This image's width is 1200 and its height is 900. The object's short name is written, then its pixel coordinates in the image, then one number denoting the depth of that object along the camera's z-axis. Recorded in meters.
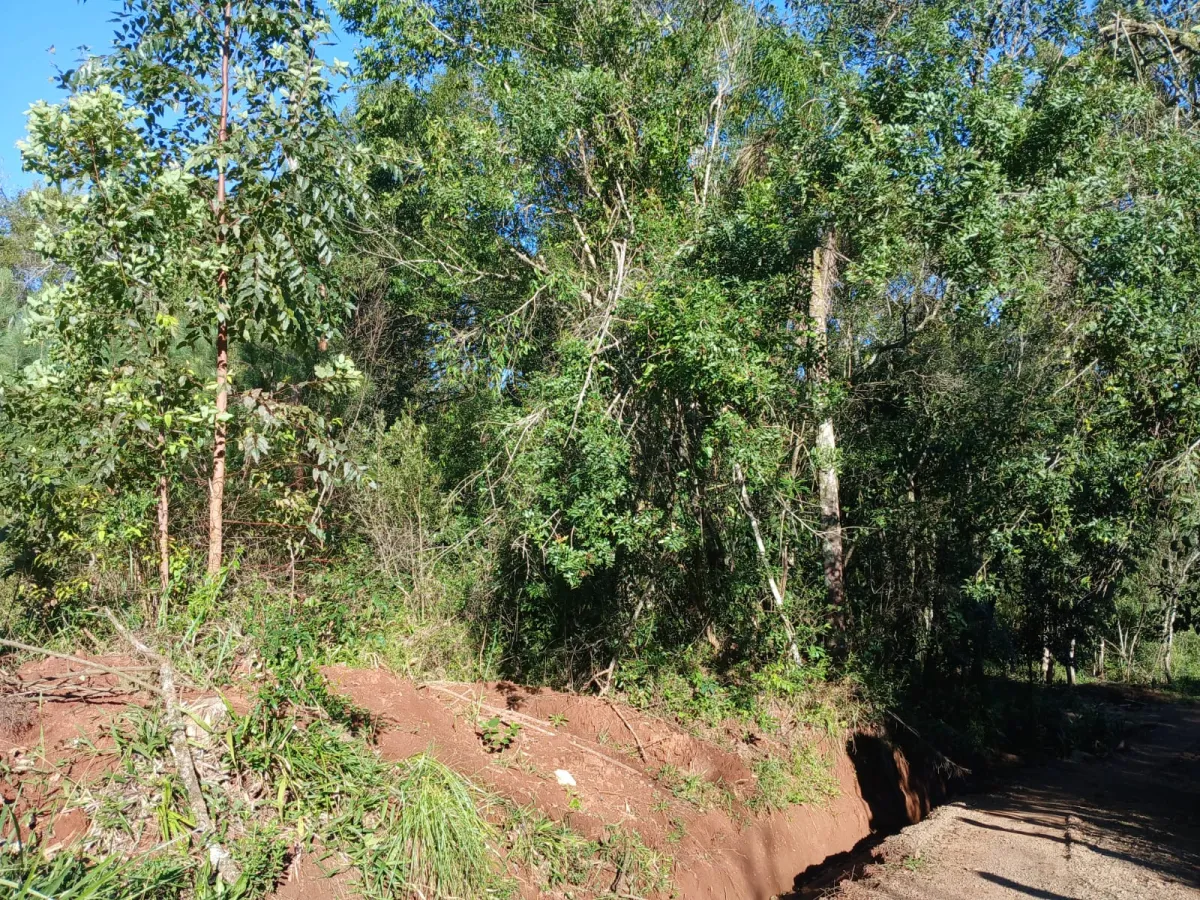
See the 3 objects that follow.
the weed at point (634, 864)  7.12
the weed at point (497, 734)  7.95
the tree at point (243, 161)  7.03
